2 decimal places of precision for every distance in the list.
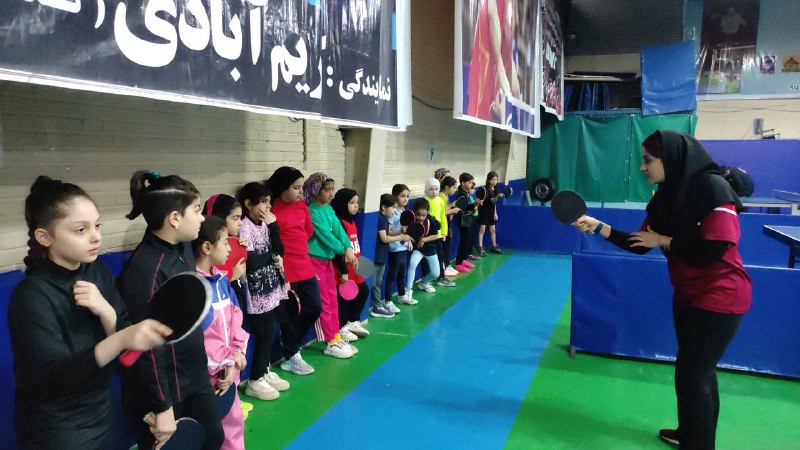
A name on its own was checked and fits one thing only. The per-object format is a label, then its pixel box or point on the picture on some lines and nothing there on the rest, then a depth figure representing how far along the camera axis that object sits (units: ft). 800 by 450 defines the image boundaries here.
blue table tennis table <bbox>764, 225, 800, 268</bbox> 14.71
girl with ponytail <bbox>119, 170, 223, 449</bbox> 6.57
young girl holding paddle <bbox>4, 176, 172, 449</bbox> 5.41
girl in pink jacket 8.73
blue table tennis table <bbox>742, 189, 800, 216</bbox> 31.09
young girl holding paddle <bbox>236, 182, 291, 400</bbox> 12.15
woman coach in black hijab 8.75
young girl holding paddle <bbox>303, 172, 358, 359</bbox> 14.73
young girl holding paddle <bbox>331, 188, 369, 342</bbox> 15.96
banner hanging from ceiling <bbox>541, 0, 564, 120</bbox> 33.01
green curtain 42.75
